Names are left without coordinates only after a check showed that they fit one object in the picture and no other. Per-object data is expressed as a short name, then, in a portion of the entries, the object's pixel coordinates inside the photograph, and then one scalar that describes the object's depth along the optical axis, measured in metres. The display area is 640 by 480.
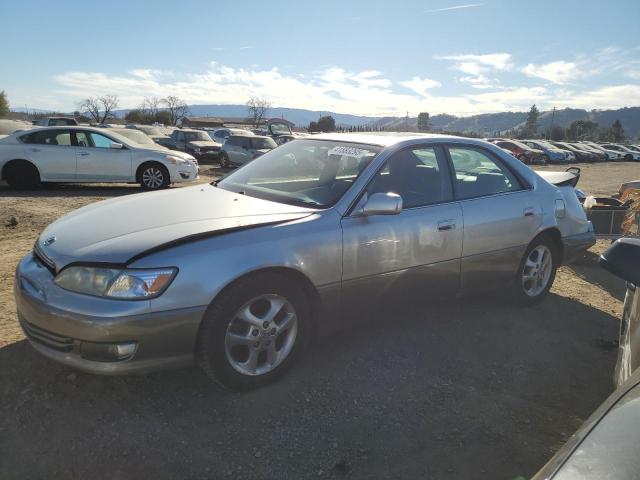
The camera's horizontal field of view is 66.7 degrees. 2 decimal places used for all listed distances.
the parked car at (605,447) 1.22
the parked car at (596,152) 39.16
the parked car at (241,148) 19.22
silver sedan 2.54
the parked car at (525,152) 30.02
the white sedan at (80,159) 10.48
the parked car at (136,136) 16.74
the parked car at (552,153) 33.78
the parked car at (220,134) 27.92
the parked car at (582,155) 37.78
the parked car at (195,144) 21.91
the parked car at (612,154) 40.75
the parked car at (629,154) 42.00
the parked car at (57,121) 25.90
